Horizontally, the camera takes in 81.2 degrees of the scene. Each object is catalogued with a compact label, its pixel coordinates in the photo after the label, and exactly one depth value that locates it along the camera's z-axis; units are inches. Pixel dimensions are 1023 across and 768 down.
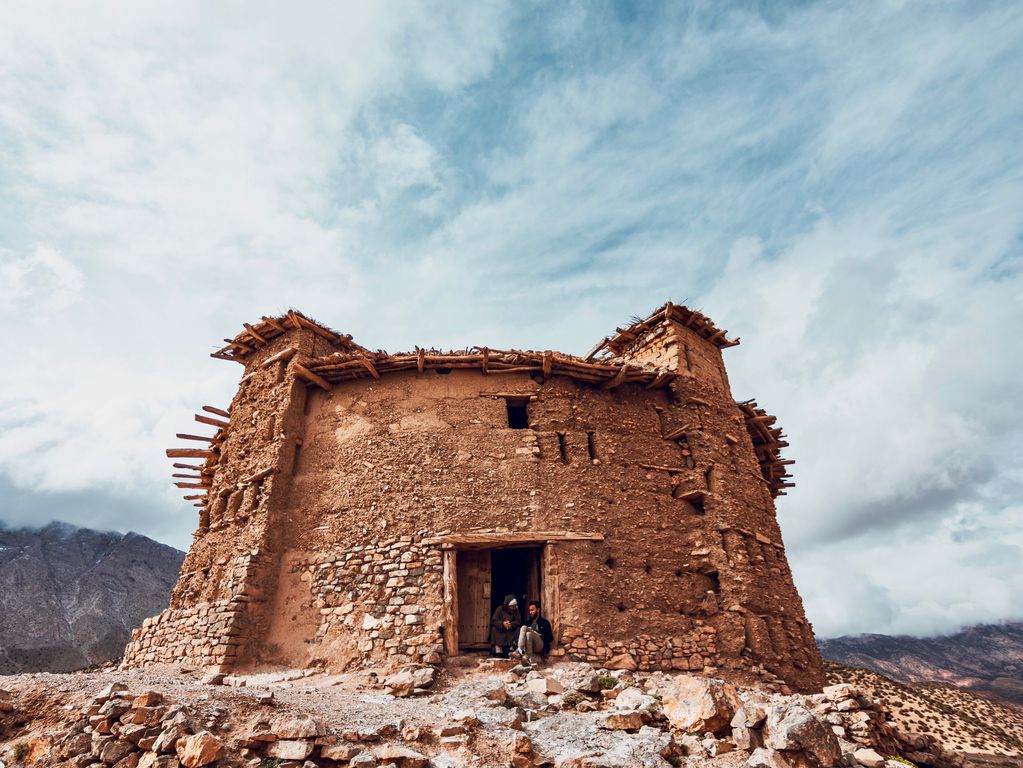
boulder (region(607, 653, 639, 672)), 433.1
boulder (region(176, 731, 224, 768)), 212.2
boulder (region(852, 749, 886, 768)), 264.4
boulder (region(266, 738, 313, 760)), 225.9
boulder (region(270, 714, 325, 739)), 235.6
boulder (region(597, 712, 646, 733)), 292.4
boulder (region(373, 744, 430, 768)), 231.6
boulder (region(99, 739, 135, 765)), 221.8
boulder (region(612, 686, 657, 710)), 321.7
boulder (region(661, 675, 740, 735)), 286.0
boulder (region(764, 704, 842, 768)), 253.8
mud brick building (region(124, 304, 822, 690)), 460.4
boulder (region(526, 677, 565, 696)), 357.7
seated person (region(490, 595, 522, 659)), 471.2
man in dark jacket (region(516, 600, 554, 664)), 427.6
